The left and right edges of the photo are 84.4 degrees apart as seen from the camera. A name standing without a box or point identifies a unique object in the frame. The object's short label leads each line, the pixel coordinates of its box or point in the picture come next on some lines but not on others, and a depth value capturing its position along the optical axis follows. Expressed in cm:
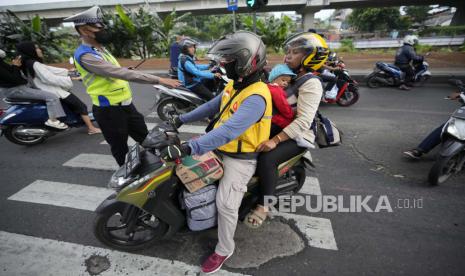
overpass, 2586
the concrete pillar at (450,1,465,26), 3075
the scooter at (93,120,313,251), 193
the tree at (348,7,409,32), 4603
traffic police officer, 246
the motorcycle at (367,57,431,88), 767
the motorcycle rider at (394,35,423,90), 753
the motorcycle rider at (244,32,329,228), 230
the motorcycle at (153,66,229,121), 523
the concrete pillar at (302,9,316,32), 2744
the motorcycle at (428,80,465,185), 305
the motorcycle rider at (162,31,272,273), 177
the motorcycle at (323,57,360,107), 617
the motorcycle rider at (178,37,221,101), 504
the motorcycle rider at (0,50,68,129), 404
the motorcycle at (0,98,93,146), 420
